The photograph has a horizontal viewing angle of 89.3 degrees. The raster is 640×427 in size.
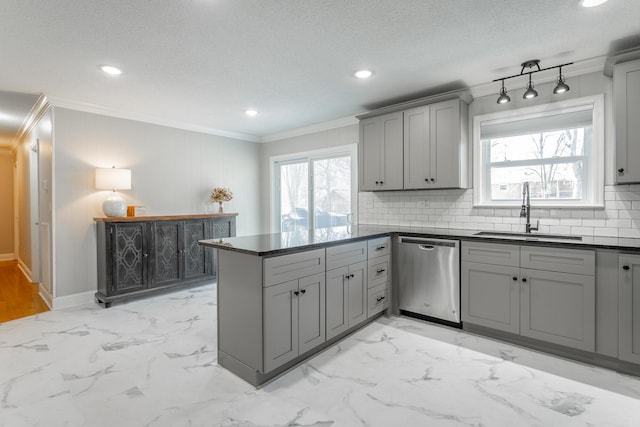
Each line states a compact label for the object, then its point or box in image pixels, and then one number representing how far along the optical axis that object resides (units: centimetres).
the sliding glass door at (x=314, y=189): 484
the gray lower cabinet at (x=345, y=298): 270
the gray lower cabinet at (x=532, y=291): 249
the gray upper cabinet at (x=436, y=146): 341
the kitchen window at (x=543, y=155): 294
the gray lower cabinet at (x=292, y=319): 219
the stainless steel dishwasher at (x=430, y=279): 313
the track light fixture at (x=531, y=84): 274
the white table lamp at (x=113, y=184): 390
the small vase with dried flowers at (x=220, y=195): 514
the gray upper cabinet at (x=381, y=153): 382
